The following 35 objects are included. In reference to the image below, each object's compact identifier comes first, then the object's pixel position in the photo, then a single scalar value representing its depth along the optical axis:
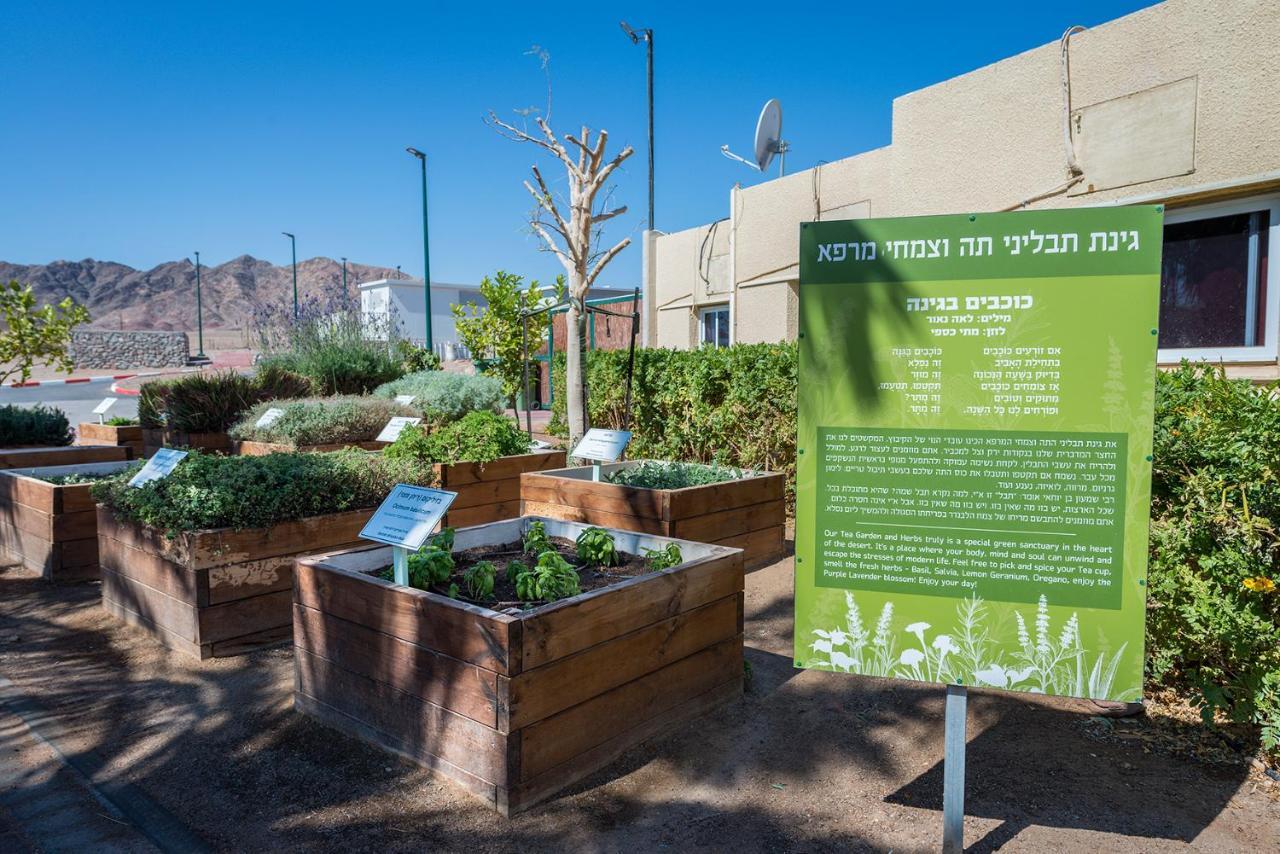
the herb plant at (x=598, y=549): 3.79
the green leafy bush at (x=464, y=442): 6.33
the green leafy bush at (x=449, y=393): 9.39
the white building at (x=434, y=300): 41.84
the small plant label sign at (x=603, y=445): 5.38
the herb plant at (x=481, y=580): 3.19
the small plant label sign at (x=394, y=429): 7.26
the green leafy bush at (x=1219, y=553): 2.92
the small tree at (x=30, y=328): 8.40
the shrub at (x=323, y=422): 7.83
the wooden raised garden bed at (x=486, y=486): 6.20
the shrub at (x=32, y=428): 8.44
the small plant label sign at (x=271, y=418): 7.97
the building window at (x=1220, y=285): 5.79
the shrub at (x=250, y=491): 4.18
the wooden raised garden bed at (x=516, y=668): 2.66
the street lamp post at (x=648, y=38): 15.48
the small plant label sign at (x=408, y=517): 2.96
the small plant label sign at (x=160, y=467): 4.68
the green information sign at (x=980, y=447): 2.21
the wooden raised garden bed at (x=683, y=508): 5.26
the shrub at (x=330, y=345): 11.07
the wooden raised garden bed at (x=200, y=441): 8.80
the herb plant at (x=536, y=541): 4.02
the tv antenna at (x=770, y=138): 11.99
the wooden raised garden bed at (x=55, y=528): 5.59
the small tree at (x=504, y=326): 15.23
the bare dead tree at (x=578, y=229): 8.86
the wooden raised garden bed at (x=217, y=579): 4.09
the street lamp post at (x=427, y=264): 20.53
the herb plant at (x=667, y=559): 3.59
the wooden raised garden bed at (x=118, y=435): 10.19
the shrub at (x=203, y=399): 9.04
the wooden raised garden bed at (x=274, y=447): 7.47
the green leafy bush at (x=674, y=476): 5.91
